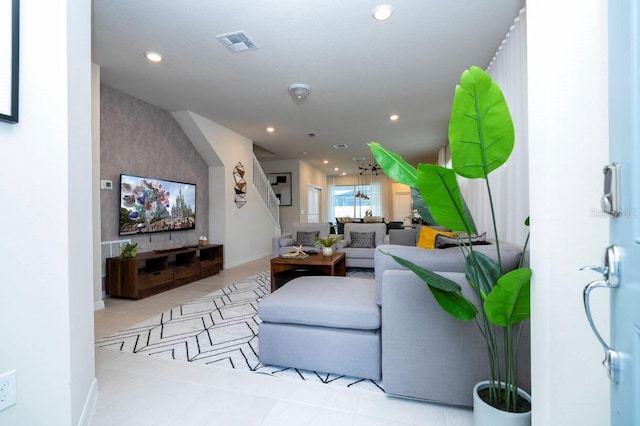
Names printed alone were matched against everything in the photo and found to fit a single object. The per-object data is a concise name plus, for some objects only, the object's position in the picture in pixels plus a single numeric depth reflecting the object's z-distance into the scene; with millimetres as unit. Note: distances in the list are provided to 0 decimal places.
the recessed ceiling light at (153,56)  2829
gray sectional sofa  1454
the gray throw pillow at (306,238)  5066
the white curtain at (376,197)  11648
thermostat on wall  3445
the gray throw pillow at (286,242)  4995
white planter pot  1040
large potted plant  912
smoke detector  3523
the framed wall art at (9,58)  979
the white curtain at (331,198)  12058
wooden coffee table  3381
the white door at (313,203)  9727
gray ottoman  1708
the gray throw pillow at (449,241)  2130
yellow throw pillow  3455
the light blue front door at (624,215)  496
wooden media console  3412
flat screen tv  3719
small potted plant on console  3498
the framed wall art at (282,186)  8602
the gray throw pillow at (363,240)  5160
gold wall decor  5691
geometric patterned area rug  1865
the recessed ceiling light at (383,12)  2160
